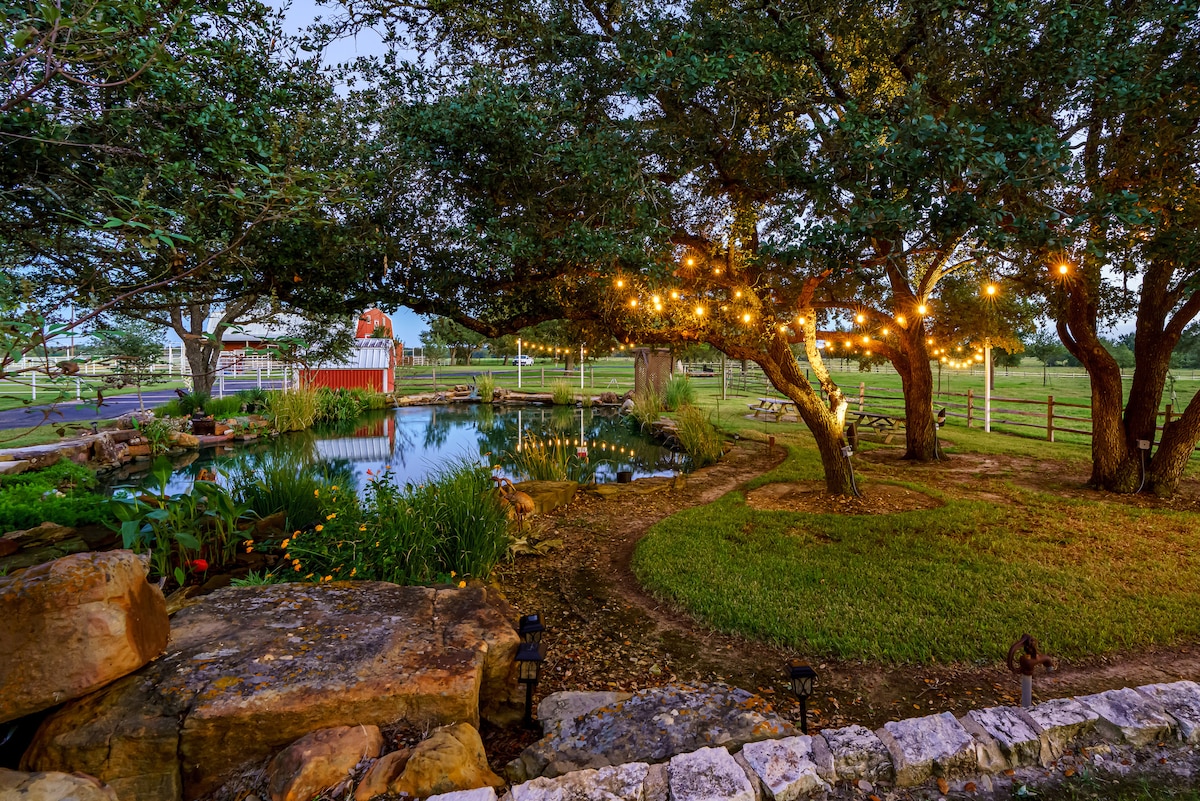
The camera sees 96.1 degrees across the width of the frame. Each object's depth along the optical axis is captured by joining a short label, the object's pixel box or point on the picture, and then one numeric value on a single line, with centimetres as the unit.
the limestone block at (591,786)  191
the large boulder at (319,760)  200
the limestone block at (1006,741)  215
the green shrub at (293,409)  1376
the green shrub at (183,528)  382
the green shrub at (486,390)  2216
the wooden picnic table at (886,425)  1250
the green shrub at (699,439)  1010
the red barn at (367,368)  2177
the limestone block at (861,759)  208
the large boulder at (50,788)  180
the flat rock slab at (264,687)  210
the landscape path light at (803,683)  248
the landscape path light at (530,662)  269
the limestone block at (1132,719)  224
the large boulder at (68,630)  208
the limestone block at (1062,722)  221
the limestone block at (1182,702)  225
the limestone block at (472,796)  186
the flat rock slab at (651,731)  226
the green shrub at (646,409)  1481
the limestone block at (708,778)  192
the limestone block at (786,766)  197
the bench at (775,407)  1606
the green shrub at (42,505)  482
